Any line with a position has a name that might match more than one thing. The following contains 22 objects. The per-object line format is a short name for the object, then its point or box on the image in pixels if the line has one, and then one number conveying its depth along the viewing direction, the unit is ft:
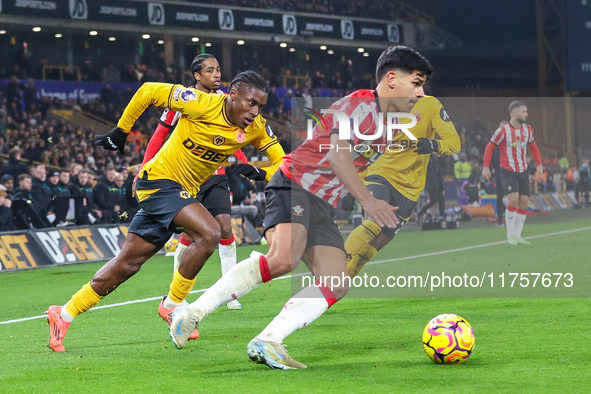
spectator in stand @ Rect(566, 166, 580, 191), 95.66
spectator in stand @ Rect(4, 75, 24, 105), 83.65
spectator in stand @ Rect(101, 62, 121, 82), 100.73
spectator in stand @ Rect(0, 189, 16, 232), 48.03
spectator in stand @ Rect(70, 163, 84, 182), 54.75
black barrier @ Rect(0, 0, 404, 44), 93.91
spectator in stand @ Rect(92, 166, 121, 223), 54.39
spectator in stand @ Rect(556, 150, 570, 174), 98.07
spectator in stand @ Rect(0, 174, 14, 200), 51.72
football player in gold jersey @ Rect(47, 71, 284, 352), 19.38
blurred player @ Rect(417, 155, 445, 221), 65.16
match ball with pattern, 16.17
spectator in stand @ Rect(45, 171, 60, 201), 52.26
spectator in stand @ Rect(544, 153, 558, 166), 100.32
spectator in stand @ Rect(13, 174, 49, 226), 49.67
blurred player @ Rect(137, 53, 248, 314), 26.18
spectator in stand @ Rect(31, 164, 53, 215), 50.96
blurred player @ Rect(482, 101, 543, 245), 48.96
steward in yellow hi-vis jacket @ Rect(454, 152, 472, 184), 77.20
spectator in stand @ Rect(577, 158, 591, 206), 94.17
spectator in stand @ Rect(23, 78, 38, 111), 85.61
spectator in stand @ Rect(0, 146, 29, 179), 55.72
